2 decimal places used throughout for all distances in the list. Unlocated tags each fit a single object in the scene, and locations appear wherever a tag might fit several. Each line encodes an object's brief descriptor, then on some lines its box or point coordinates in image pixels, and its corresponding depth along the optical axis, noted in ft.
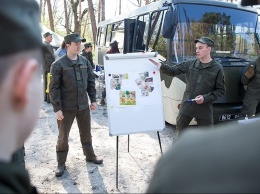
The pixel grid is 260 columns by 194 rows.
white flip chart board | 13.51
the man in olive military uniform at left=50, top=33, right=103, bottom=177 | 13.83
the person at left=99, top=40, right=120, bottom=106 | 28.50
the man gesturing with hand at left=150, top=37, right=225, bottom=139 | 14.64
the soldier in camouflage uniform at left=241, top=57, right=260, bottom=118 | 18.93
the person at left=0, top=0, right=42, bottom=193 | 2.41
